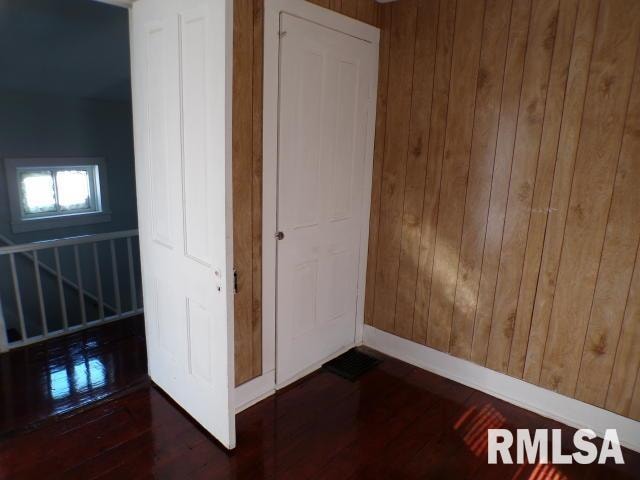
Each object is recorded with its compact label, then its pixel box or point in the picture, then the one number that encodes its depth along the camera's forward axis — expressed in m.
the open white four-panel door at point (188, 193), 1.67
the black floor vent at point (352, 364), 2.68
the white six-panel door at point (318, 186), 2.22
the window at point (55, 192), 4.23
